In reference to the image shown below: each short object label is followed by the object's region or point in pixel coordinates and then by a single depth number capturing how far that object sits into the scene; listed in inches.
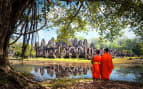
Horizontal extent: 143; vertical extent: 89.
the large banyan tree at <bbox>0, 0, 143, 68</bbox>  195.2
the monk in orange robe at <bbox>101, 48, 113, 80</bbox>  340.5
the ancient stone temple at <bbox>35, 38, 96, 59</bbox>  2106.8
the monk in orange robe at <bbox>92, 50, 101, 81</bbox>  350.6
